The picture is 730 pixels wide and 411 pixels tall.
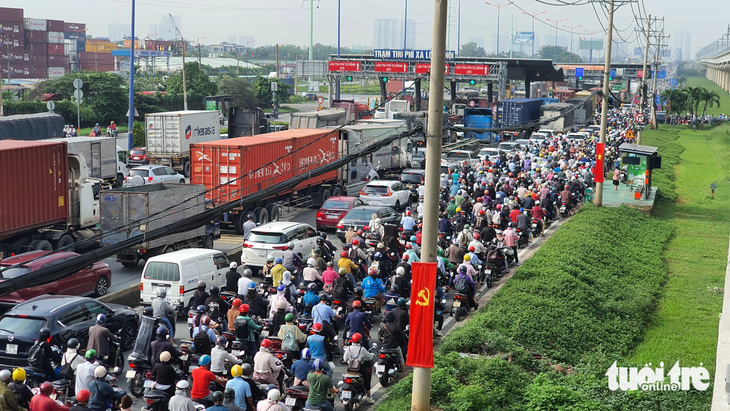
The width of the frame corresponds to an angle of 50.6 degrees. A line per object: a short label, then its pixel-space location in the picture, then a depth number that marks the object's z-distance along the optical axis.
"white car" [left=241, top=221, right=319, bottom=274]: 20.75
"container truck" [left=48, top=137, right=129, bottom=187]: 32.84
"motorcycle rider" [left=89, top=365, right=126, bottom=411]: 10.86
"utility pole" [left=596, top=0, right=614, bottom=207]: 31.80
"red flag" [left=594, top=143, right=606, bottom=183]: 30.69
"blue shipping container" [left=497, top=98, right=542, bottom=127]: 60.12
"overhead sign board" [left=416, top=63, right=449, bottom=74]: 64.47
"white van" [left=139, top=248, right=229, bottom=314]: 17.34
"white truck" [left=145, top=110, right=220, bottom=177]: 39.38
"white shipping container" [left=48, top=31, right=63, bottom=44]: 116.31
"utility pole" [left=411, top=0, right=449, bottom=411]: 10.37
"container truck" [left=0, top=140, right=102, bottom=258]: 21.12
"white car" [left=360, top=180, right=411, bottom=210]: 29.75
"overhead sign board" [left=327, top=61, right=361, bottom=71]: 67.50
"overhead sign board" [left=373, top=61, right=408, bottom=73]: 65.75
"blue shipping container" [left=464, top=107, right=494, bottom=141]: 55.59
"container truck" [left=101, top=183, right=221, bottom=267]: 21.41
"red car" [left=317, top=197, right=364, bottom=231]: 27.09
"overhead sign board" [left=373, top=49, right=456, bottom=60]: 67.06
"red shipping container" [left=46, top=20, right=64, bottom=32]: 115.19
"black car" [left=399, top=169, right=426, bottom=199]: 35.09
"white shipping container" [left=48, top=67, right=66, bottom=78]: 117.37
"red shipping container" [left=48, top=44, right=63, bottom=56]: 116.72
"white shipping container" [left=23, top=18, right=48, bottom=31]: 111.97
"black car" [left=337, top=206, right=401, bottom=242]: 25.01
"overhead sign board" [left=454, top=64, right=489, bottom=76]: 61.28
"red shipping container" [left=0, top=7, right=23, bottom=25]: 105.68
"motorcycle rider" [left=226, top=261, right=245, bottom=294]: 17.27
